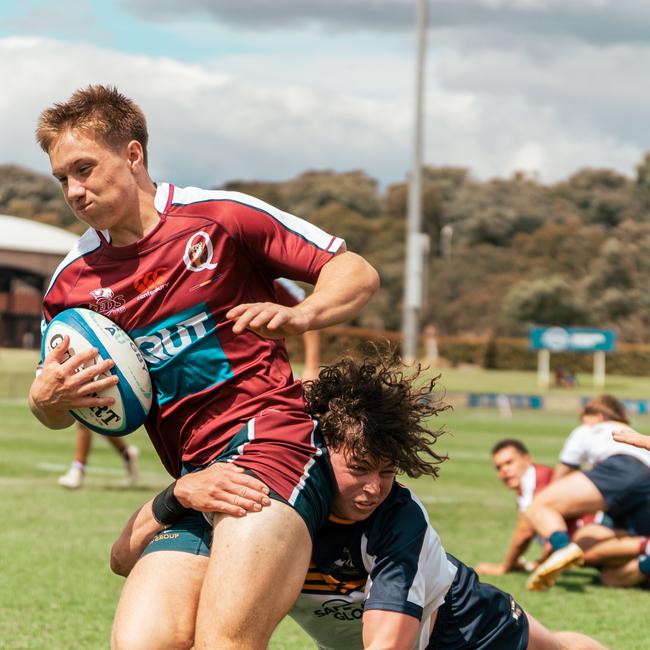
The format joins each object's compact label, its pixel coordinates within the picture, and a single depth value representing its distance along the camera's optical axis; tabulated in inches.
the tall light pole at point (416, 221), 2915.8
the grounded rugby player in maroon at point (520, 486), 690.8
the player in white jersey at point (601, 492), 657.0
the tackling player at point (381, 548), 338.3
